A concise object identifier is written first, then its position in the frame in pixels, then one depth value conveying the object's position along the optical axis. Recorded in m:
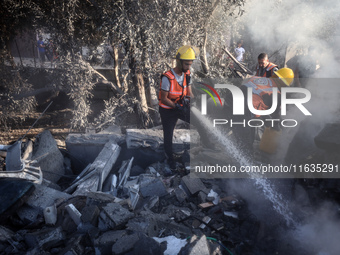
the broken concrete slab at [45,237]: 2.74
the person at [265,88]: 4.75
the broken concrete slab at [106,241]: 2.55
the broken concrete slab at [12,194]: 3.20
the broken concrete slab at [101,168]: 4.01
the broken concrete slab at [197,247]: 2.37
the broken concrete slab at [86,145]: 5.17
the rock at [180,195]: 3.78
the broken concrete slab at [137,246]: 2.39
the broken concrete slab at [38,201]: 3.33
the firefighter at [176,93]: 4.08
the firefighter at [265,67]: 5.42
